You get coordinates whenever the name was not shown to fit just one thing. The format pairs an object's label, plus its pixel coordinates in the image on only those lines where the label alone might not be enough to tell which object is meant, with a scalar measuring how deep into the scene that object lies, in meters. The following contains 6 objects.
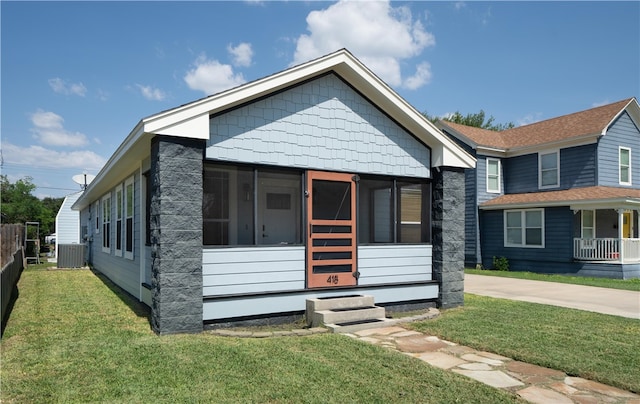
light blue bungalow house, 6.06
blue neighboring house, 15.49
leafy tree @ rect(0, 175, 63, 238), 36.34
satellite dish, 21.73
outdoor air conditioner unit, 16.77
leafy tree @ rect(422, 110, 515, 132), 42.34
